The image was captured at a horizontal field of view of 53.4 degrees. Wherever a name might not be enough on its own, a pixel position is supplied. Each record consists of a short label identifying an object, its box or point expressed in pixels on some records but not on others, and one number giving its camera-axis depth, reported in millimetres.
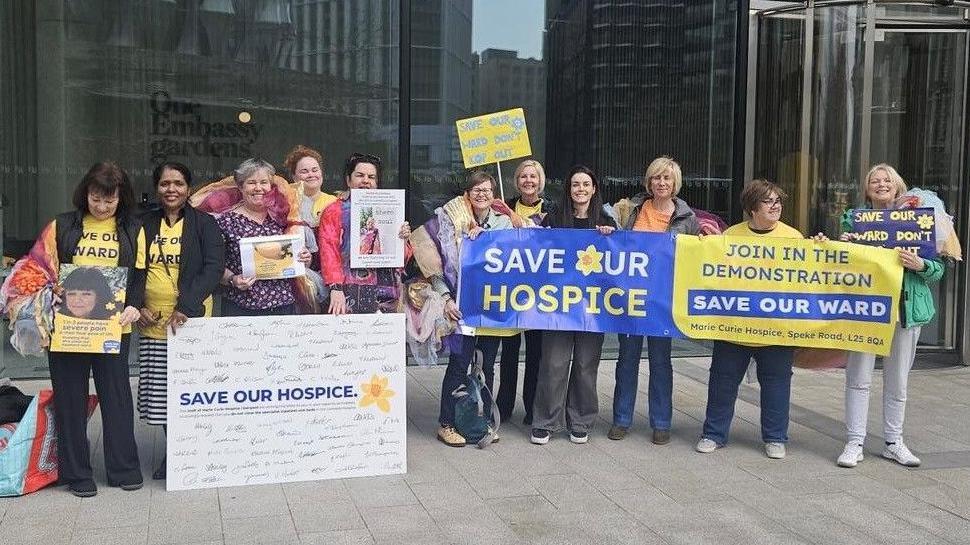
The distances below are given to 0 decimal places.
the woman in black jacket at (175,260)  4973
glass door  8984
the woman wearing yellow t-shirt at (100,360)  4809
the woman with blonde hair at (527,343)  6086
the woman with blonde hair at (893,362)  5680
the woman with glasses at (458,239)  5863
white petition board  4996
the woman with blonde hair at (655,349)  6047
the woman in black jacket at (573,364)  6023
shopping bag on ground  4816
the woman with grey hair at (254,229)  5168
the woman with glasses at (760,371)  5809
